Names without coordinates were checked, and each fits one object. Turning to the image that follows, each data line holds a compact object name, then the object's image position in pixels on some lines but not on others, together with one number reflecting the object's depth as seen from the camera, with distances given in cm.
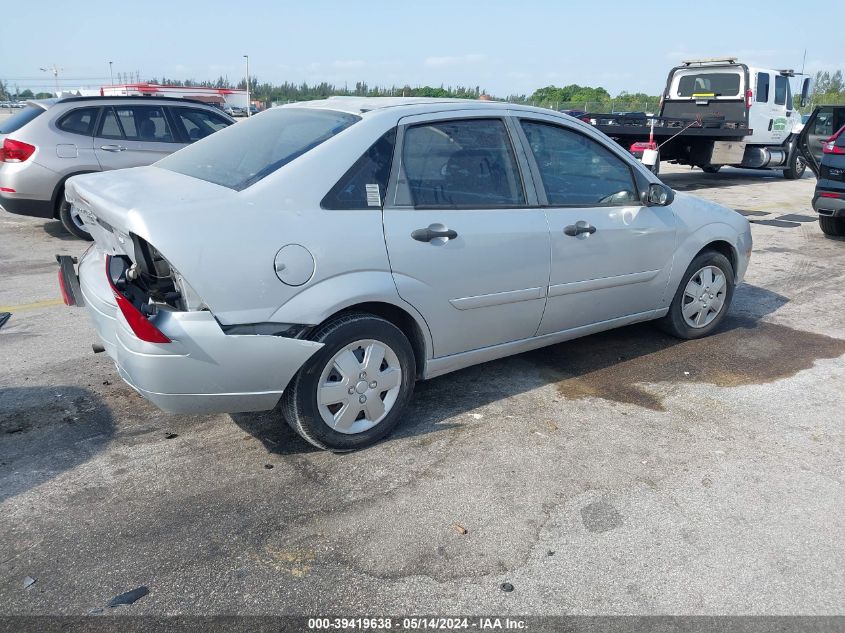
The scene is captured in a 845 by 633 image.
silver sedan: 310
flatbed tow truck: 1548
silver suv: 812
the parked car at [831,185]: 849
